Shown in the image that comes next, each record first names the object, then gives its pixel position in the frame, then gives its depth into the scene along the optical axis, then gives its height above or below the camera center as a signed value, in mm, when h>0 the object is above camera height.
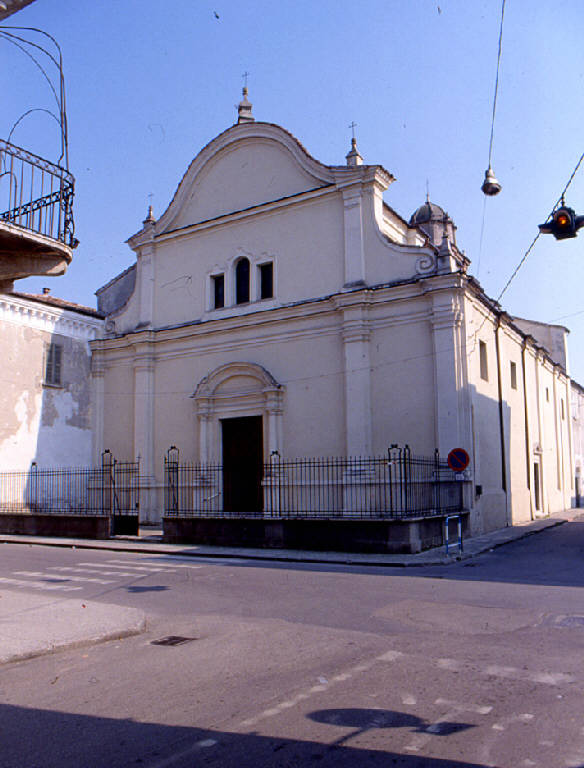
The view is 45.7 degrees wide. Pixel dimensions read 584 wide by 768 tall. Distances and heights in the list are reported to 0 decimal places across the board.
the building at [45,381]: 25312 +3931
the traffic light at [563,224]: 10336 +3768
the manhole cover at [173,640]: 7441 -1708
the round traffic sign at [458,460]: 17641 +479
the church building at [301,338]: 21297 +4938
